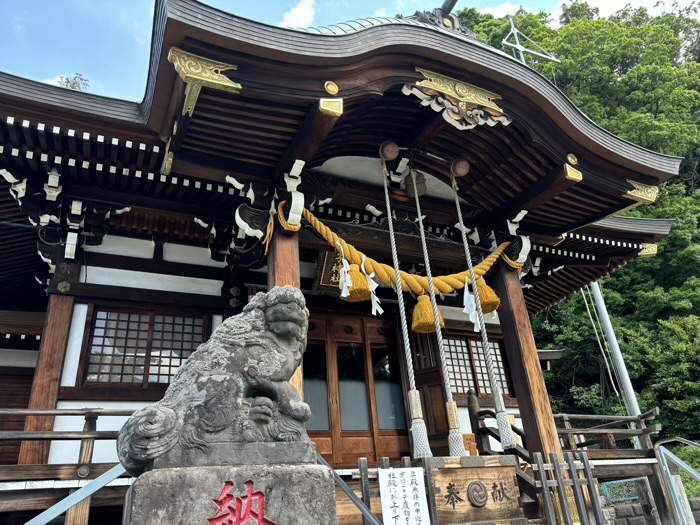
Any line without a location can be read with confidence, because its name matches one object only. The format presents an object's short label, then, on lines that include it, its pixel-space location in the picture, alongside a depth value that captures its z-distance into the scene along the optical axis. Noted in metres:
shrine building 4.33
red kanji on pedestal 2.00
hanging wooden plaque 6.60
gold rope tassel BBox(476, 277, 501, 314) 5.73
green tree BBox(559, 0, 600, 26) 25.25
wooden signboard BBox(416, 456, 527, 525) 3.82
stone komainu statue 2.04
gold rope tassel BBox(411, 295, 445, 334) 5.38
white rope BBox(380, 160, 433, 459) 4.00
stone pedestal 1.92
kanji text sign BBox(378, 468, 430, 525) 3.54
